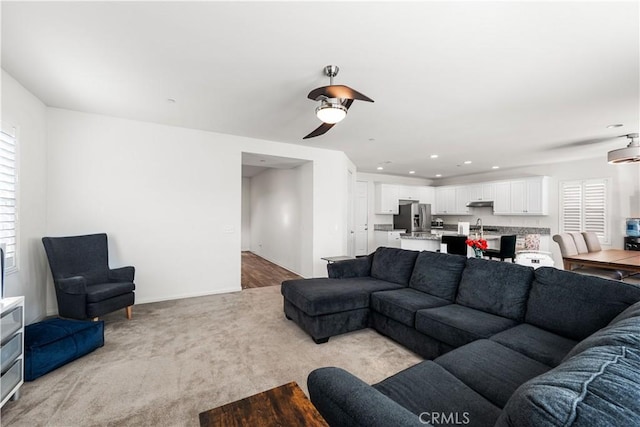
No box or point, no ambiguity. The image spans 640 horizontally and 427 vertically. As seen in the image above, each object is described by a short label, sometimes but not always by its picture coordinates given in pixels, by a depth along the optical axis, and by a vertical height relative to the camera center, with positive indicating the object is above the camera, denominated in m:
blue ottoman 2.22 -1.15
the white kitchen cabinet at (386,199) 8.49 +0.42
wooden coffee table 1.08 -0.83
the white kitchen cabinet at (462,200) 8.42 +0.39
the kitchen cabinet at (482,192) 7.71 +0.61
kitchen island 5.77 -0.63
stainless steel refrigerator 8.32 -0.14
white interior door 8.40 -0.14
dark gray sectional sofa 0.70 -0.81
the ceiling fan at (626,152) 3.98 +0.90
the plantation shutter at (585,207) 5.95 +0.14
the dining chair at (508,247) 4.77 -0.59
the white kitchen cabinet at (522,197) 6.75 +0.41
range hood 7.92 +0.26
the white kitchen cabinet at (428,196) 9.12 +0.56
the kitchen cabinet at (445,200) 8.81 +0.41
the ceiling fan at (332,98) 2.38 +1.03
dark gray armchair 3.03 -0.80
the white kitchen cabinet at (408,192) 8.73 +0.65
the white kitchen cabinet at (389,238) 8.15 -0.76
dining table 3.48 -0.64
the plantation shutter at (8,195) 2.72 +0.16
